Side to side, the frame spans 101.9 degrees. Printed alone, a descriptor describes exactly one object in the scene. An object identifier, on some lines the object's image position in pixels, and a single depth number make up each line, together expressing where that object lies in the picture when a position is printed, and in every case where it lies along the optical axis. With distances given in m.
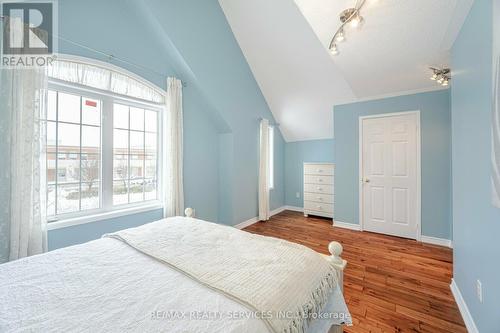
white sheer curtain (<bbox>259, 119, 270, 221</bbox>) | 4.14
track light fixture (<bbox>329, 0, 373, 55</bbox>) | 1.94
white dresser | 4.27
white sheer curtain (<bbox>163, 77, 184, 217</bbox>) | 2.75
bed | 0.72
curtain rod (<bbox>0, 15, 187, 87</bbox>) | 1.90
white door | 3.16
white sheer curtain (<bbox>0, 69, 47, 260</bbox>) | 1.61
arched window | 2.00
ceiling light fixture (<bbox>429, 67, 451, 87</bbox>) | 2.54
